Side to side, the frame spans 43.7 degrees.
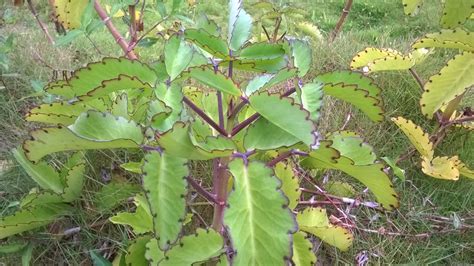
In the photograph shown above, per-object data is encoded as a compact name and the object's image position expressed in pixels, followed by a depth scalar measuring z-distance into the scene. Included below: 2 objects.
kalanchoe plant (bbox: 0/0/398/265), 0.81
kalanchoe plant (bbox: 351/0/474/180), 1.35
